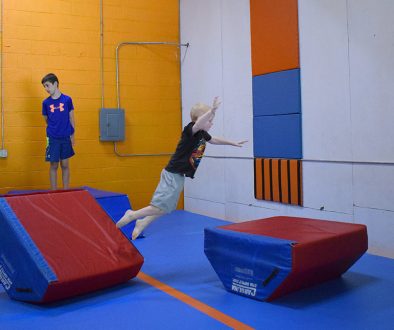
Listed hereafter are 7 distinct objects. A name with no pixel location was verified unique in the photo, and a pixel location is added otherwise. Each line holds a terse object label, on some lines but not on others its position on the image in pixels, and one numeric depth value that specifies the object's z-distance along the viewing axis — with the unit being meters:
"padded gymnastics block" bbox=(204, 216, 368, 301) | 2.85
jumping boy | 3.55
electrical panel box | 6.43
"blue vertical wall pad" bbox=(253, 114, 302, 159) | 4.94
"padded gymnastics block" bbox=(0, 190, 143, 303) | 2.93
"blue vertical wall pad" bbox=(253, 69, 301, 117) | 4.93
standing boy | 5.65
